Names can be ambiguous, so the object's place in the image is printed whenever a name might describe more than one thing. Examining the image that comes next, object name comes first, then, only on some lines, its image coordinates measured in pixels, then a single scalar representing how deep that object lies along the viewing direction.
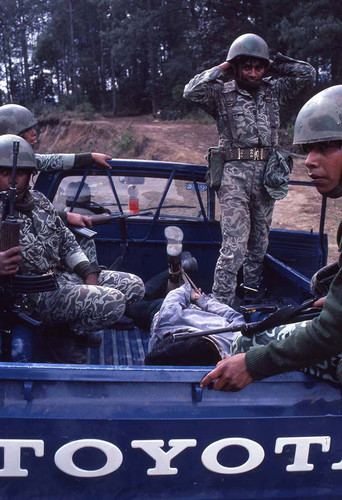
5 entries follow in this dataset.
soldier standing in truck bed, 3.79
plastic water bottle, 4.08
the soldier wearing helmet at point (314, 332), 1.75
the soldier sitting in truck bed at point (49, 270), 2.76
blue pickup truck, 1.72
